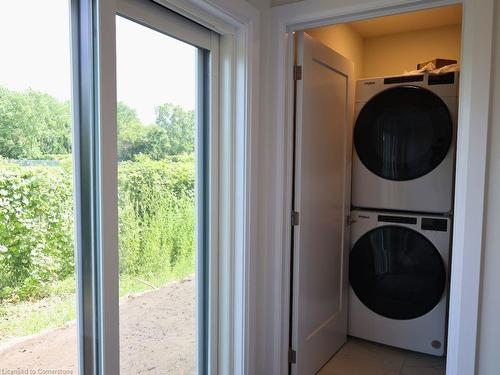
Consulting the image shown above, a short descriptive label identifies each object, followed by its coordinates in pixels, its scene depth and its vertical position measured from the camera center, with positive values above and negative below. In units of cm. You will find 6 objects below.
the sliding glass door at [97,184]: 100 -8
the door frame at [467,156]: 140 +4
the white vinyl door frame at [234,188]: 171 -12
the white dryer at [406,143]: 237 +15
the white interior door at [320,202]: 199 -24
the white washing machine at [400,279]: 241 -80
